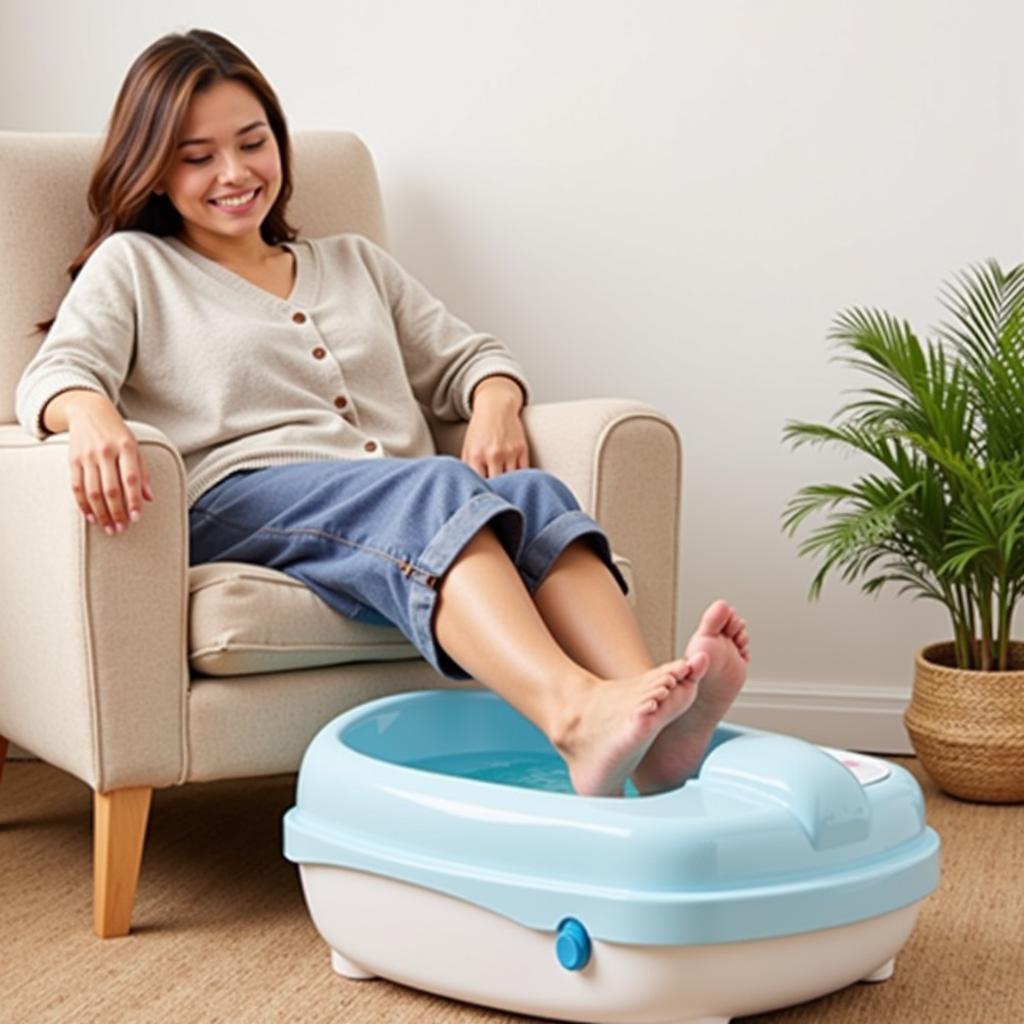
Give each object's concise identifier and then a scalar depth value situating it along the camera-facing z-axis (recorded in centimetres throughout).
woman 266
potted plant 327
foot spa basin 248
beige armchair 281
